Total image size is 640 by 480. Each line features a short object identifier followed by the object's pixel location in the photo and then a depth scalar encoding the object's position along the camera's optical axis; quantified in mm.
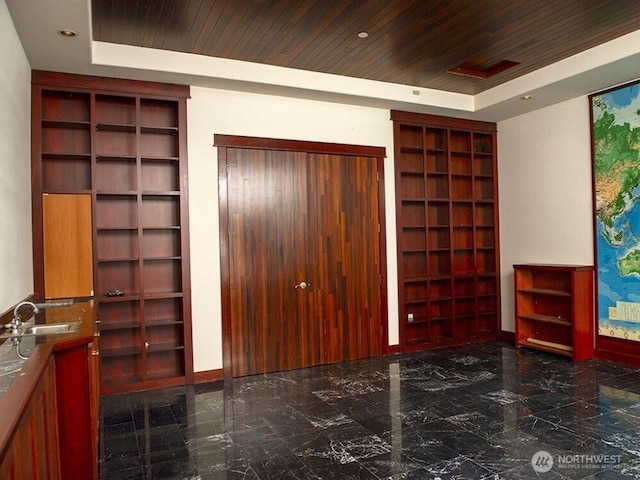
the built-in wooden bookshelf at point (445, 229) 5797
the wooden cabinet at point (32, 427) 1195
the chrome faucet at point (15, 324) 2444
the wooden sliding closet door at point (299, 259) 4773
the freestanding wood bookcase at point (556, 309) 5004
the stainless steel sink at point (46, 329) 2391
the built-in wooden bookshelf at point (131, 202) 4242
